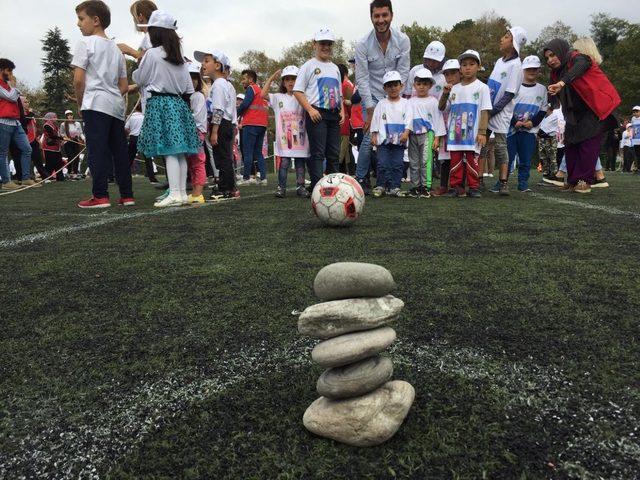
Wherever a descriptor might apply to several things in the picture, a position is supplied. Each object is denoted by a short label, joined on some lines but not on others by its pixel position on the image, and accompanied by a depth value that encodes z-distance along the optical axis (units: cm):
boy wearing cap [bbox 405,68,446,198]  657
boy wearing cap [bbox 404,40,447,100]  698
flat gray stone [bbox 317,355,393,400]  129
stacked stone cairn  125
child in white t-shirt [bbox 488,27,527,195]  657
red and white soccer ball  400
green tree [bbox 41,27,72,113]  5706
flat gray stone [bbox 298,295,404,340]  131
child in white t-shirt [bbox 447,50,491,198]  612
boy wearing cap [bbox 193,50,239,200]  685
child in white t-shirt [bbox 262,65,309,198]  655
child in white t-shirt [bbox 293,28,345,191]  594
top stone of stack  132
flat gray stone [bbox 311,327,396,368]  128
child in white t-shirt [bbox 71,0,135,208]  526
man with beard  645
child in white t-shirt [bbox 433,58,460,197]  634
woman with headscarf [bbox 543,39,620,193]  616
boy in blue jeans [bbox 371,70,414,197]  632
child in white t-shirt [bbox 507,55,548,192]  684
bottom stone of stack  123
